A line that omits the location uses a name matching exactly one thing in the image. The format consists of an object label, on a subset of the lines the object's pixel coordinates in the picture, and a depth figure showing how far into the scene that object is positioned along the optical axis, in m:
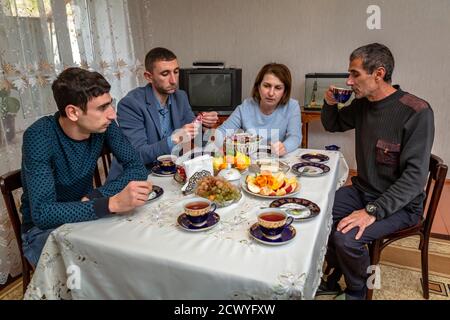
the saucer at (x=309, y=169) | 1.46
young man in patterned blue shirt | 1.09
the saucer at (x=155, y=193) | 1.25
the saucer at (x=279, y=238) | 0.94
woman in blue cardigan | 1.92
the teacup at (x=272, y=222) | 0.94
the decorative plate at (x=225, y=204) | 1.18
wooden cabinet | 3.18
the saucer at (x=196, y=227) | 1.03
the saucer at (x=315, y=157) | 1.68
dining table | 0.84
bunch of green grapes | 1.19
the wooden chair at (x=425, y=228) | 1.42
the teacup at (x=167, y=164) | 1.50
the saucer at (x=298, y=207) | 1.10
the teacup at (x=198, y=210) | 1.02
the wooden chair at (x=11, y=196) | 1.27
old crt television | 3.37
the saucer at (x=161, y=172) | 1.49
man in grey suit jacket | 1.79
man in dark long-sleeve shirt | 1.40
